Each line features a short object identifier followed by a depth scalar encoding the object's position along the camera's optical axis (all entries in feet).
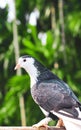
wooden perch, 10.95
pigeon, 11.07
